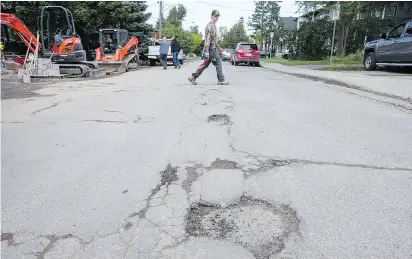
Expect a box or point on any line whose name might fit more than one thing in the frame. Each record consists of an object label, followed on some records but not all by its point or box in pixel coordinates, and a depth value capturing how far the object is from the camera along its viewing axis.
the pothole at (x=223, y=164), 3.69
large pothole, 2.29
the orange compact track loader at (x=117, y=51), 17.48
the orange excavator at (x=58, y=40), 14.40
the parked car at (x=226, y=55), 39.48
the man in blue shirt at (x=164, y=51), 20.42
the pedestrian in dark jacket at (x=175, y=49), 20.70
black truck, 13.38
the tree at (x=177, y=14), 100.74
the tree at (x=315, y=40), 35.28
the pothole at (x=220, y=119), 5.68
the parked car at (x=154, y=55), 24.83
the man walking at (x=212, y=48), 9.98
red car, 24.09
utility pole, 38.84
